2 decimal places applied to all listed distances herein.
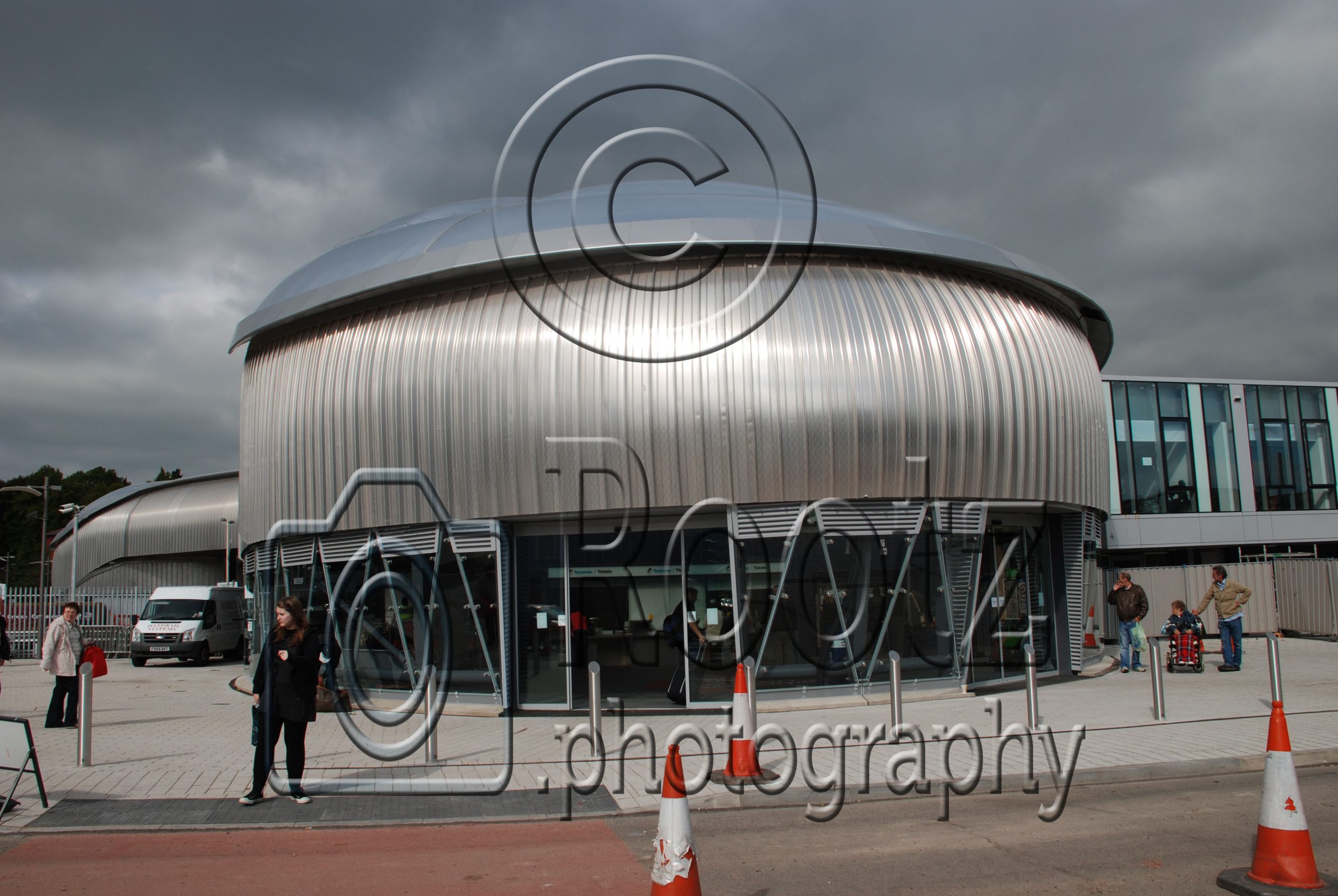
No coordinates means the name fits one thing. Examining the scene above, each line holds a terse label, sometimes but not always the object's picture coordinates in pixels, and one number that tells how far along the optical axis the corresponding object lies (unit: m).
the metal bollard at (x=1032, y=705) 10.82
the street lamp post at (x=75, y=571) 39.03
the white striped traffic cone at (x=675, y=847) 4.78
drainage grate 7.80
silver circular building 14.25
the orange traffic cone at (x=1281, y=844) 5.36
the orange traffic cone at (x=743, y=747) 8.74
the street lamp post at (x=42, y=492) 39.62
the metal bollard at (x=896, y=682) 10.77
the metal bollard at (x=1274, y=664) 11.02
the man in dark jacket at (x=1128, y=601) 17.25
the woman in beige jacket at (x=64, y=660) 13.08
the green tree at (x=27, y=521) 104.19
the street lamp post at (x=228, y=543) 38.12
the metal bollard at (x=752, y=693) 9.17
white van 26.44
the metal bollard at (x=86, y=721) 10.10
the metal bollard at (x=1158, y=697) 11.64
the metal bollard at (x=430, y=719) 10.19
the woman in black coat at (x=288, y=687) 8.21
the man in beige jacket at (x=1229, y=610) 17.05
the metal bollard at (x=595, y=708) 9.91
